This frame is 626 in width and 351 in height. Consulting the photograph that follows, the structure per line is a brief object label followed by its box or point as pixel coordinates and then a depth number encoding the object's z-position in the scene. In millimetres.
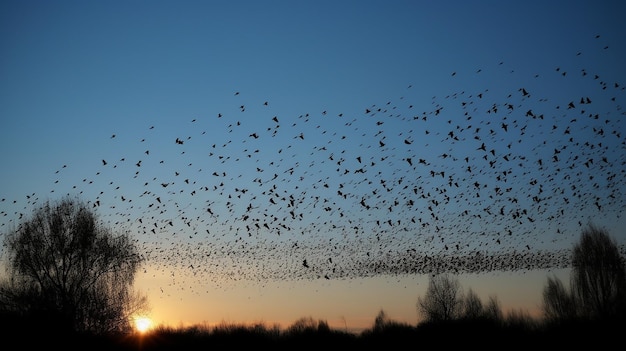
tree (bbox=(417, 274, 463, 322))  75438
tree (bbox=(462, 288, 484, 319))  73350
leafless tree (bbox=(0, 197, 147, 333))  35000
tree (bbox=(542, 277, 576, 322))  53794
